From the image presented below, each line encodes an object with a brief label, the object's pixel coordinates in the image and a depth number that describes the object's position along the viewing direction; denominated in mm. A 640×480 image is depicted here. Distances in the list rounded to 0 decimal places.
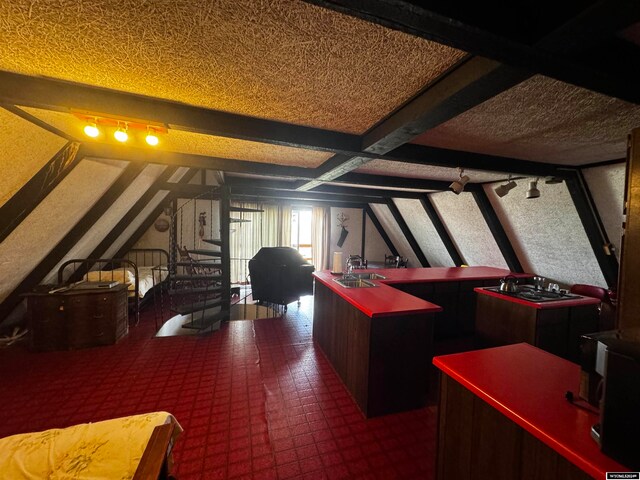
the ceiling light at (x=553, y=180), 2719
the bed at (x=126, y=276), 3617
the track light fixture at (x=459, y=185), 2873
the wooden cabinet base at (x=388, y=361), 1986
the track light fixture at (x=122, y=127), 1539
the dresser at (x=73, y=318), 2787
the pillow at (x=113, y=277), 3639
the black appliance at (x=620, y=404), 662
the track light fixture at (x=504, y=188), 2968
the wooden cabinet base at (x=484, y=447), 800
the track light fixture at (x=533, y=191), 2719
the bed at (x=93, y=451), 997
